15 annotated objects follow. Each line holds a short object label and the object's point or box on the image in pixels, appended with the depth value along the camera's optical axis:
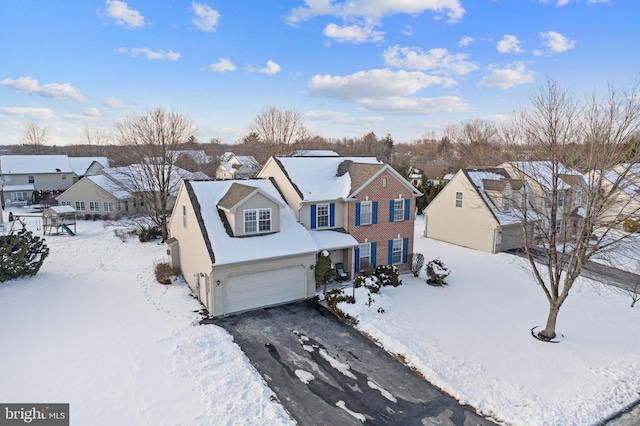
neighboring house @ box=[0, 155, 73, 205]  47.88
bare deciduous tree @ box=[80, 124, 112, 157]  97.62
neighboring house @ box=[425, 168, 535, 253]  26.84
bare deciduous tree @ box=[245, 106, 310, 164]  48.10
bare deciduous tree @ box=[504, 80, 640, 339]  11.89
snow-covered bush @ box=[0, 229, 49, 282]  18.17
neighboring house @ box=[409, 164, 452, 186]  56.06
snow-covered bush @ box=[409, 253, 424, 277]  20.95
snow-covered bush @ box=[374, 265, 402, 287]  18.75
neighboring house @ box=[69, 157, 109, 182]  60.65
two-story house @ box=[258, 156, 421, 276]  19.42
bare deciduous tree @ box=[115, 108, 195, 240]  27.77
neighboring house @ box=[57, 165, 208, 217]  38.78
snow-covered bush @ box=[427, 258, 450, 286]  19.53
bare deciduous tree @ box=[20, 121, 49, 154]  82.44
